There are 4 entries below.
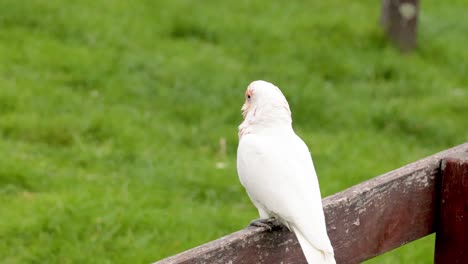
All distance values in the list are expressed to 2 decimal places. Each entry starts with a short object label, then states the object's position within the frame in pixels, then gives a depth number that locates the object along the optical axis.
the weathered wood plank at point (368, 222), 4.27
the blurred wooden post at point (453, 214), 4.95
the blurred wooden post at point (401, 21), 14.81
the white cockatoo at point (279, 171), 4.37
